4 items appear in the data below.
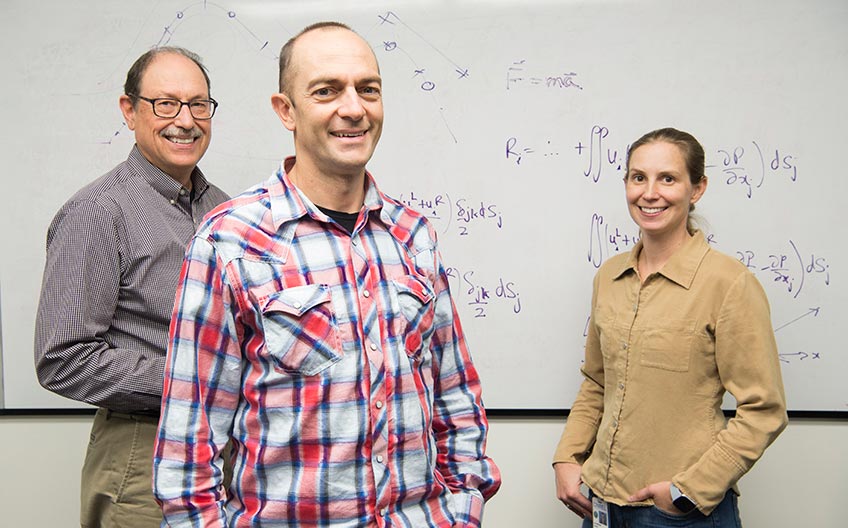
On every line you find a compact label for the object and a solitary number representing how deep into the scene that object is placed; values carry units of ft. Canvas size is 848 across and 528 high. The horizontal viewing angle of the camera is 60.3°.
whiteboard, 6.95
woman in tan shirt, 5.13
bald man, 3.53
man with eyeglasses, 4.68
